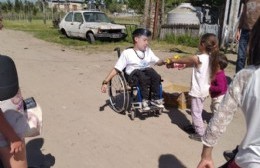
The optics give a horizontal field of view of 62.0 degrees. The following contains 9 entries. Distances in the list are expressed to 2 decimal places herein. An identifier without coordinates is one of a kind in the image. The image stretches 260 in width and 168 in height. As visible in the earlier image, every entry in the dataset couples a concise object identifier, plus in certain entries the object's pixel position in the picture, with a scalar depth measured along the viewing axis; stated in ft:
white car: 31.80
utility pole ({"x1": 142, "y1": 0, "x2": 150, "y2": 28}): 33.09
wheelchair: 10.14
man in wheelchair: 10.13
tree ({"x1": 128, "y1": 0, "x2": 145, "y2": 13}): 70.34
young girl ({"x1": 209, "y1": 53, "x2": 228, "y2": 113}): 8.69
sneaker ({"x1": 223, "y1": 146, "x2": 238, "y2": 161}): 7.63
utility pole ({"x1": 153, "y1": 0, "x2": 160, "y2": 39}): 31.53
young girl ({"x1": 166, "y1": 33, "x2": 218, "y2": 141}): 8.58
